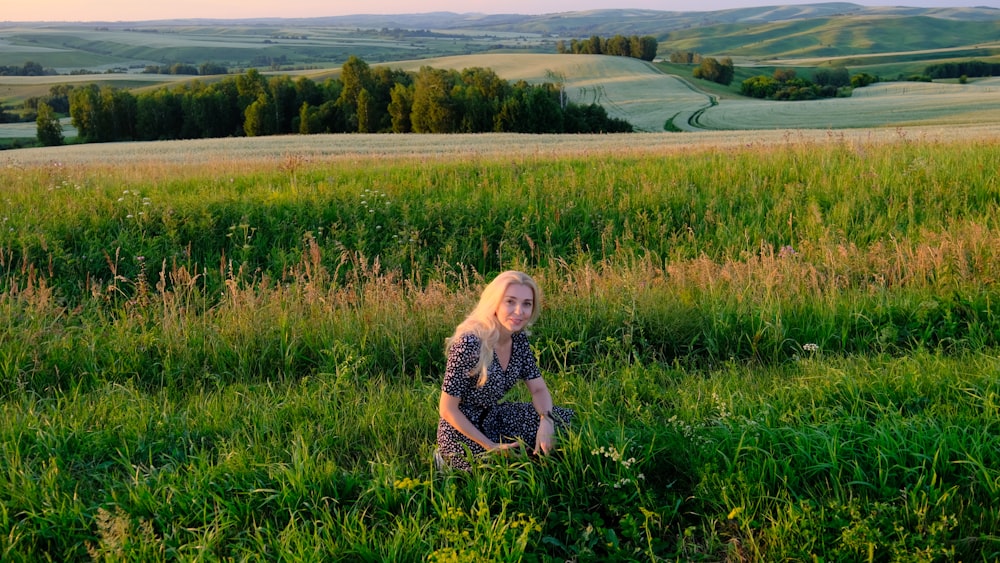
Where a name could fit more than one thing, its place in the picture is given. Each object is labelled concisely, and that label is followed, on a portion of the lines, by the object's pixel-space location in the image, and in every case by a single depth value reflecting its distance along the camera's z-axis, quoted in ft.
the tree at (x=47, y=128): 187.11
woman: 11.43
